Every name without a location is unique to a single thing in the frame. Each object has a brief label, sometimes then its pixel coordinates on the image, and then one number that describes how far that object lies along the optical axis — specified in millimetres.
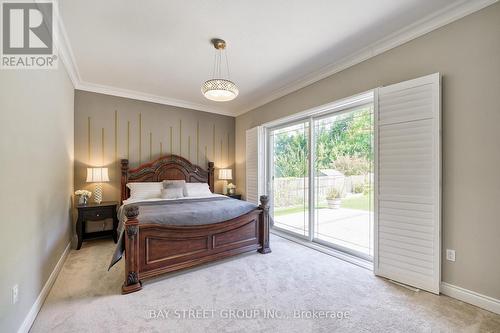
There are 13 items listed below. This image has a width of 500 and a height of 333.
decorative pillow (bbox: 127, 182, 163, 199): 4014
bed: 2354
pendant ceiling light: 2646
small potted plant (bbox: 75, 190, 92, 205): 3643
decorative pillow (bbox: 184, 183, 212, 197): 4355
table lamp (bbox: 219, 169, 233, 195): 5281
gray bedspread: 2563
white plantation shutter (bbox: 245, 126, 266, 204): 4777
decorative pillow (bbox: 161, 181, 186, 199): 3996
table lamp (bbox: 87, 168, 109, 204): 3787
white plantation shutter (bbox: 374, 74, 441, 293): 2238
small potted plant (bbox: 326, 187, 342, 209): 3530
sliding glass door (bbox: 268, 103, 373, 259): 3145
